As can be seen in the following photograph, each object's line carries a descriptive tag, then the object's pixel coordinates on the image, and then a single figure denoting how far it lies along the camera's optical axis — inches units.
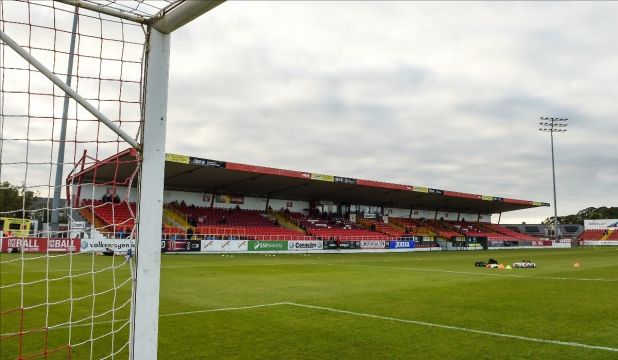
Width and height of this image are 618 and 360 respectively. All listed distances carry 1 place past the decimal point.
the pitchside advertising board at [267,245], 1337.4
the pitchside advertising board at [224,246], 1270.9
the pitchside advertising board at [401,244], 1724.4
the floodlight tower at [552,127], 2384.4
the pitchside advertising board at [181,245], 1207.0
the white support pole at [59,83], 139.0
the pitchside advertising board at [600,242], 2746.1
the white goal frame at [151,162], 154.3
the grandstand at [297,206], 1405.0
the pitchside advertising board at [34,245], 993.7
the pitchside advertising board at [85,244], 997.8
